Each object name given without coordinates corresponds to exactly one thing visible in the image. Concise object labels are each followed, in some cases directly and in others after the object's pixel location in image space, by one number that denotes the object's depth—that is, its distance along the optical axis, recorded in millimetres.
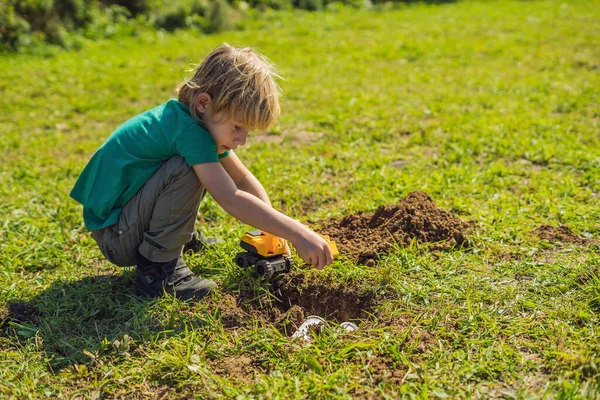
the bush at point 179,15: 10711
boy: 2871
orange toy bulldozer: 3135
